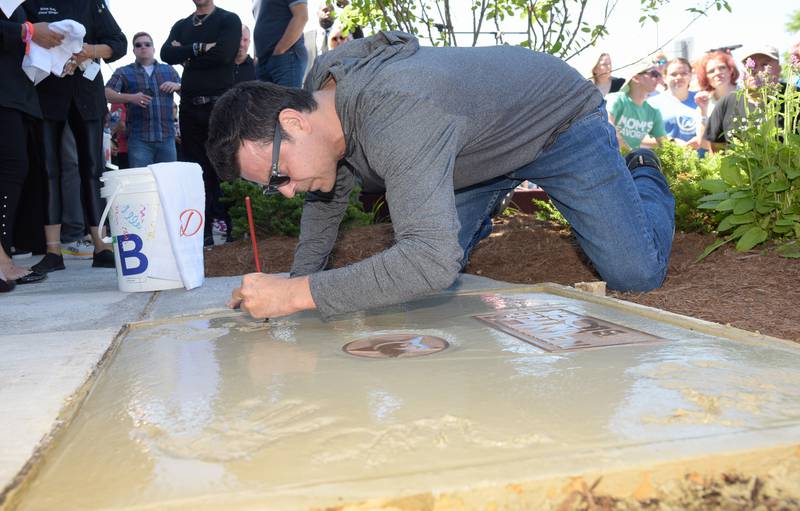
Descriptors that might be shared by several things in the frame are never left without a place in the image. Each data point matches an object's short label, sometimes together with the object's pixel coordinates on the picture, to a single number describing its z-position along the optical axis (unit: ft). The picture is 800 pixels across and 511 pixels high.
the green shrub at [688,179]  12.20
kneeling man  6.10
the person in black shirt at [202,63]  16.98
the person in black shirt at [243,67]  19.24
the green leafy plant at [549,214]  14.33
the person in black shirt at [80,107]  12.98
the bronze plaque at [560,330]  5.78
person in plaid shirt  20.12
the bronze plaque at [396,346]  5.77
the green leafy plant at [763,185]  9.98
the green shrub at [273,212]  15.20
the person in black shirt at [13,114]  11.49
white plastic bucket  10.44
